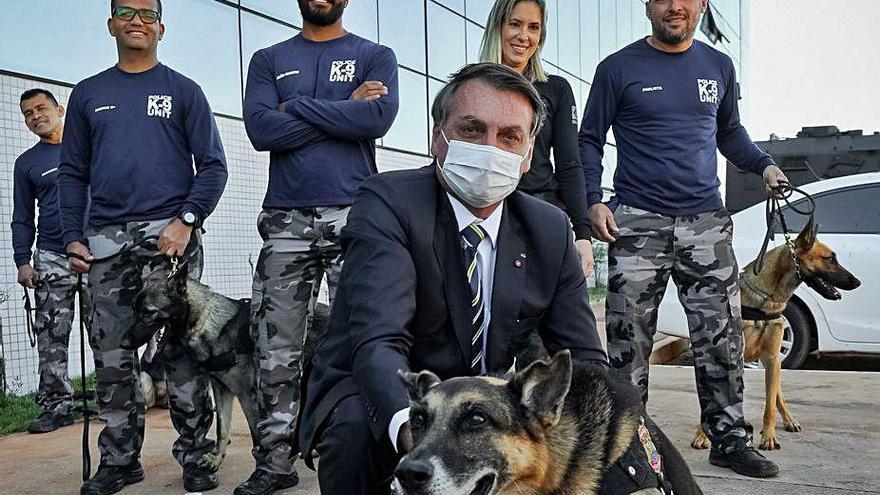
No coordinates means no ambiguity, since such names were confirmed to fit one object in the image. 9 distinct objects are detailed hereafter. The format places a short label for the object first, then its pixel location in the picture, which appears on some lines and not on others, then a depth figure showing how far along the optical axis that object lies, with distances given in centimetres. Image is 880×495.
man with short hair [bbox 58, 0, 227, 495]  391
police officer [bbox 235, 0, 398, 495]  379
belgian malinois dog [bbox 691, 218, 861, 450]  497
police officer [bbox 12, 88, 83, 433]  574
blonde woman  392
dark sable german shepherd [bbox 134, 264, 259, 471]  406
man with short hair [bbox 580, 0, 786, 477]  400
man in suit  227
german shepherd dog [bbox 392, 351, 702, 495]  192
